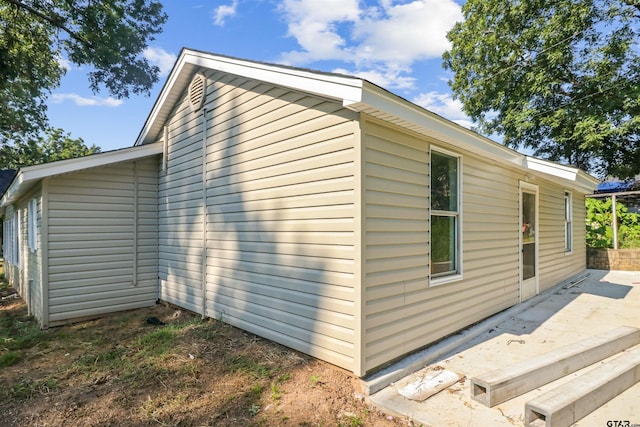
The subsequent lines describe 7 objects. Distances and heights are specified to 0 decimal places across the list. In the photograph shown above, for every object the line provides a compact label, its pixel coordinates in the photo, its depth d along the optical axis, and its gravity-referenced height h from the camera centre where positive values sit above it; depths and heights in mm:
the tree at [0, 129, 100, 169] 19511 +4829
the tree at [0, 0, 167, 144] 9148 +5239
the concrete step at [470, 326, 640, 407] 2827 -1491
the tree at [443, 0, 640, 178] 11711 +5500
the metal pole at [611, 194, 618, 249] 10539 -492
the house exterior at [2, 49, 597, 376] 3281 -83
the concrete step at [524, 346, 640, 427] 2359 -1455
